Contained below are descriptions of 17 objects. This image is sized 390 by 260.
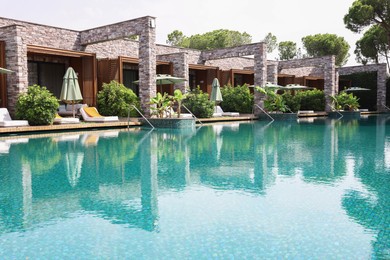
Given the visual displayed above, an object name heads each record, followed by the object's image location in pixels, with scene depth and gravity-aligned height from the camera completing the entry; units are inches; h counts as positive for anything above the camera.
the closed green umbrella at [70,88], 620.7 +31.3
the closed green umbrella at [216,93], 826.8 +29.4
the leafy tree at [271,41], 2230.6 +370.7
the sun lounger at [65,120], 570.7 -17.9
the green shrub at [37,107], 541.0 +1.4
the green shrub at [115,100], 711.1 +13.7
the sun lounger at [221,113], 863.1 -12.9
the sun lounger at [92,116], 625.9 -13.4
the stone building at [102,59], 575.8 +92.6
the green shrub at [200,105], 769.6 +4.3
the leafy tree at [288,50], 2113.7 +305.3
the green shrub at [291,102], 974.4 +11.3
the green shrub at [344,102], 1080.8 +12.3
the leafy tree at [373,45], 1422.2 +229.7
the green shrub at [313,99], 1127.0 +21.2
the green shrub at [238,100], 923.4 +16.5
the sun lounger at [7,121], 504.1 -16.6
